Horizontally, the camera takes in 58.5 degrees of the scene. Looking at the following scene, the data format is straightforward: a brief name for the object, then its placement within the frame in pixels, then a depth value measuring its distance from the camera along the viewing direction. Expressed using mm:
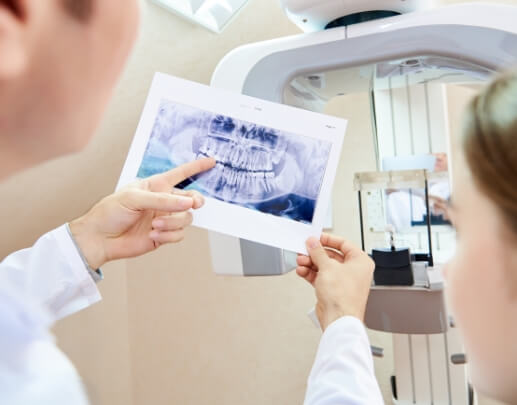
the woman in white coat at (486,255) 432
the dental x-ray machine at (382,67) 735
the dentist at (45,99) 287
